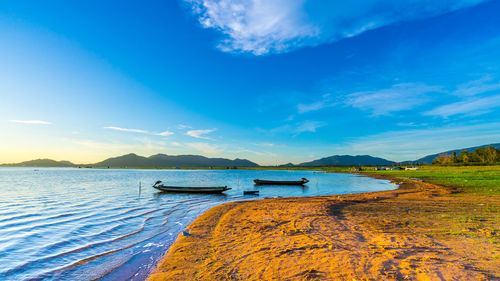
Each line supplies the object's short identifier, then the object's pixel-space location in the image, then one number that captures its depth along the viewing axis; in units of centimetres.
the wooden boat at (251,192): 3677
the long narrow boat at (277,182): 5440
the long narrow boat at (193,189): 3684
